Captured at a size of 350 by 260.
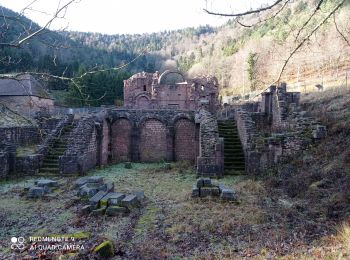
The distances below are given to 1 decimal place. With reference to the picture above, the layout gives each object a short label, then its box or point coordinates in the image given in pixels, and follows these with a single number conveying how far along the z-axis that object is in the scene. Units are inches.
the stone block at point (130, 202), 362.3
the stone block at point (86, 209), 352.2
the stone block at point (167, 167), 655.9
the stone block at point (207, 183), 417.4
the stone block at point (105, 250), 242.8
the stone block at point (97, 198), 360.2
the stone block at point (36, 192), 434.9
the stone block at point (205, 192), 402.0
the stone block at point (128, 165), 686.8
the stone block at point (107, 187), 424.2
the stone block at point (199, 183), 414.9
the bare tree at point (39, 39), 222.3
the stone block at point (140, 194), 407.0
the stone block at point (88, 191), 409.1
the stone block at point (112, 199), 361.3
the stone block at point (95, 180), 451.5
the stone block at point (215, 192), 402.3
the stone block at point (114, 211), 347.3
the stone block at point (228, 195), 384.7
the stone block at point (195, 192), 405.4
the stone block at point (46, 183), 465.1
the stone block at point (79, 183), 481.6
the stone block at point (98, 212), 346.5
